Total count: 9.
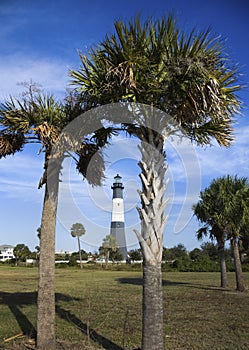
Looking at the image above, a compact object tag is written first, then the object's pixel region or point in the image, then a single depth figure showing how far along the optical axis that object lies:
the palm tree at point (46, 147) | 6.90
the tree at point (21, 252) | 68.62
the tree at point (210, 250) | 59.56
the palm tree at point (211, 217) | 19.03
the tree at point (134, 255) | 55.04
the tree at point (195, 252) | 64.95
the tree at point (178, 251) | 71.94
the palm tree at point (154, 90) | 5.52
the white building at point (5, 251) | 123.36
